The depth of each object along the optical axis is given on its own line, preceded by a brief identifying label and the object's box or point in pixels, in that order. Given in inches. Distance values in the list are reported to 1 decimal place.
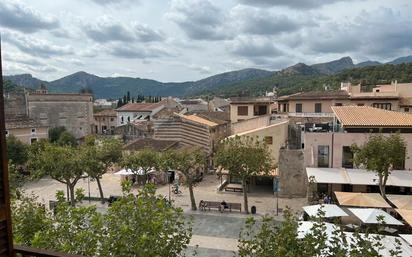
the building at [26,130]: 1927.8
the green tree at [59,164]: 1063.6
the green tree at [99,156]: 1136.6
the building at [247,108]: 2004.2
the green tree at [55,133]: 2493.4
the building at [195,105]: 3311.3
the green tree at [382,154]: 890.1
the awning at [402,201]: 821.9
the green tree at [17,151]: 1676.9
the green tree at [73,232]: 352.5
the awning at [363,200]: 835.4
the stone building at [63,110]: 2517.2
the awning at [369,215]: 711.5
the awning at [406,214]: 694.4
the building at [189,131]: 1779.0
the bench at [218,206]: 1075.3
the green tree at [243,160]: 1040.2
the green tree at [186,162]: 1094.4
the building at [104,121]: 3371.1
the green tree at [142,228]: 340.2
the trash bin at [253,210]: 1054.4
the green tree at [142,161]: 1247.5
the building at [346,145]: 1064.8
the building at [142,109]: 3002.0
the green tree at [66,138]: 2278.5
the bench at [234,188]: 1332.8
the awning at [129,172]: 1366.9
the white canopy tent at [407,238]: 616.1
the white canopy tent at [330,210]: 770.8
